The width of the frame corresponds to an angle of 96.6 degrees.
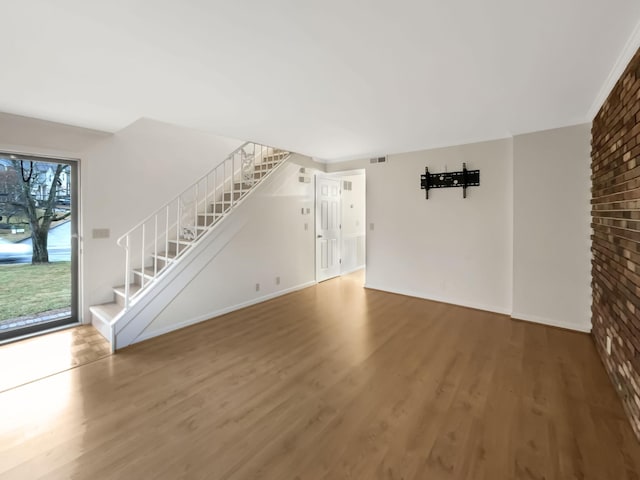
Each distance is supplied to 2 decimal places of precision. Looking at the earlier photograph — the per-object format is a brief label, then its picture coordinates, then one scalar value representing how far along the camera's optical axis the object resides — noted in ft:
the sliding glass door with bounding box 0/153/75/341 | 10.62
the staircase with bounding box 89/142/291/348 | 11.28
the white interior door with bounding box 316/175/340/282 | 18.95
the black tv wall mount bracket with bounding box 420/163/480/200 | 13.80
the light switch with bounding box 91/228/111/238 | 11.93
